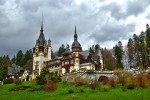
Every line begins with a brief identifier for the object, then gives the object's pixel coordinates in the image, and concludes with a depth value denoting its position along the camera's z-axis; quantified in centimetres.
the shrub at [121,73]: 3707
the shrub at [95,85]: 2769
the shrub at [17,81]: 4287
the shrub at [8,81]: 5247
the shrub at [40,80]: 3942
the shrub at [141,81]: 2552
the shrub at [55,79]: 4028
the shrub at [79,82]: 3384
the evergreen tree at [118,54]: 7514
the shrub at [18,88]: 3394
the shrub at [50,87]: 2955
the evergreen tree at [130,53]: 6700
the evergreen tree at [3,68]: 4401
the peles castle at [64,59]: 5700
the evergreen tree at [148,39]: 5481
